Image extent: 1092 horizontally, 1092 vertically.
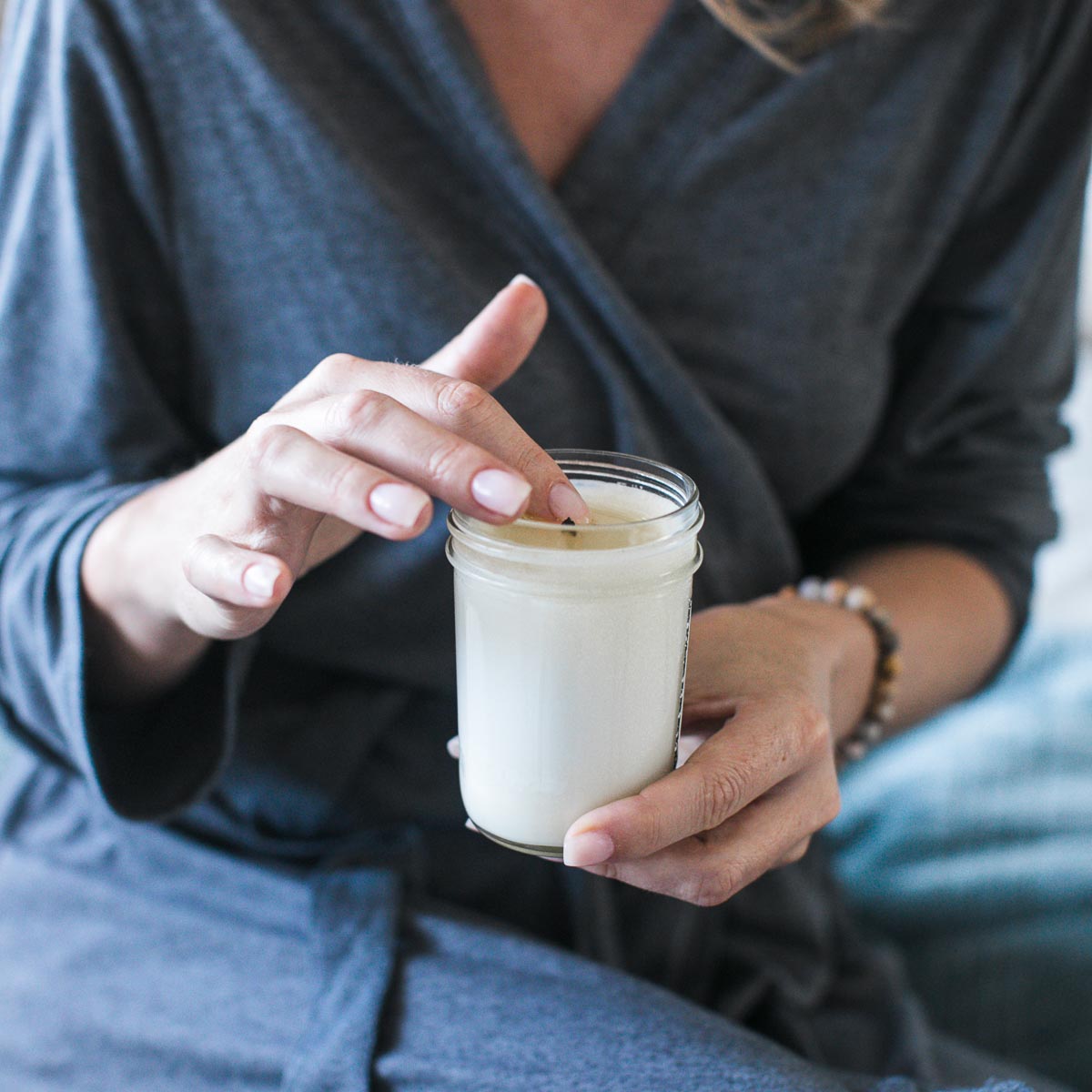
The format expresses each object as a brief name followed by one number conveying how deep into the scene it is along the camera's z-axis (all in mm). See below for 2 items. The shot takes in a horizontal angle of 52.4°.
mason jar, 503
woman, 660
